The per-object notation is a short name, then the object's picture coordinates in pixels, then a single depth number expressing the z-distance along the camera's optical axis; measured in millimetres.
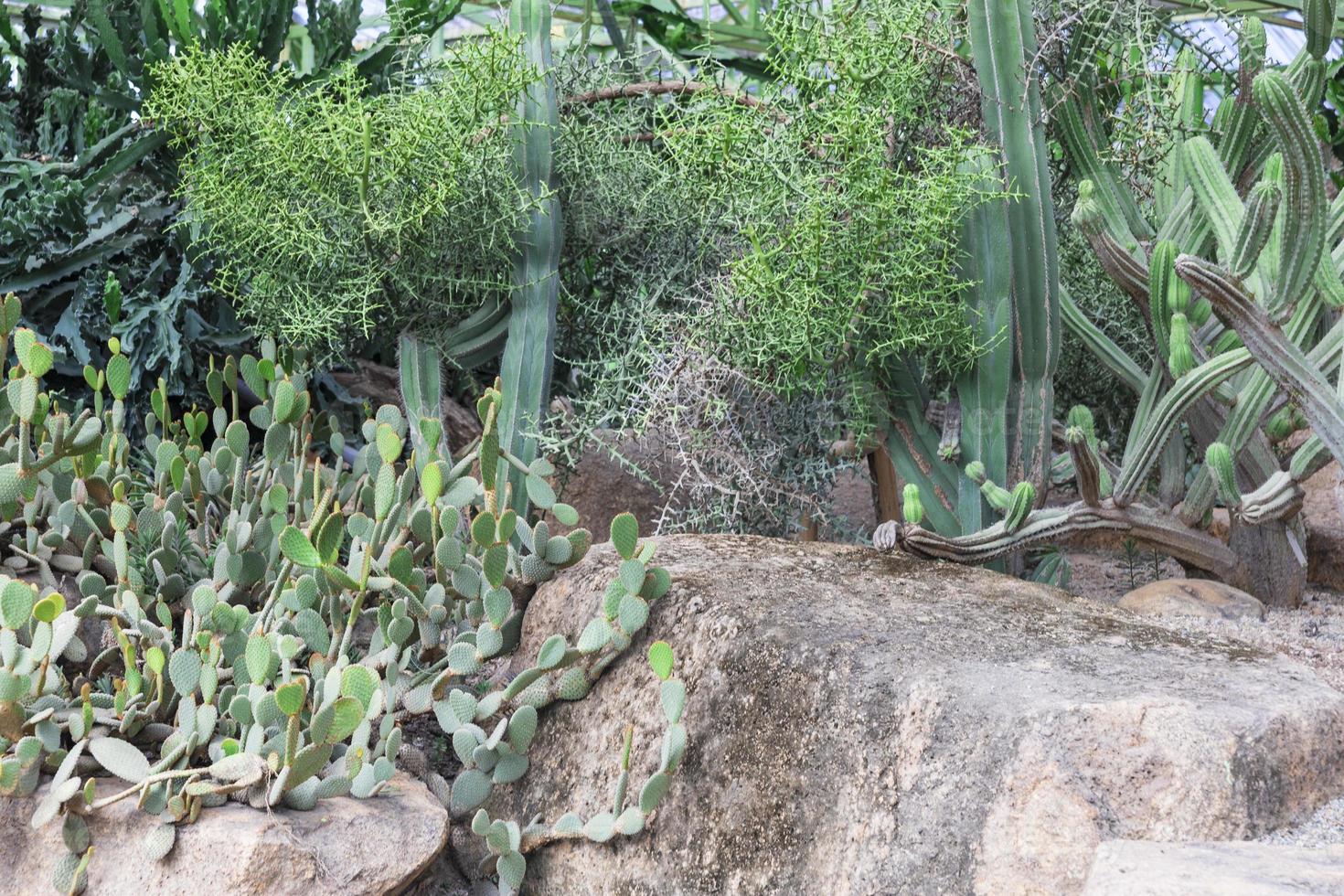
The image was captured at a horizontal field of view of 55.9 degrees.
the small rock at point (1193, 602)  1800
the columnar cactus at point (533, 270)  2008
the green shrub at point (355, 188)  1890
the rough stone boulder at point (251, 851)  1269
